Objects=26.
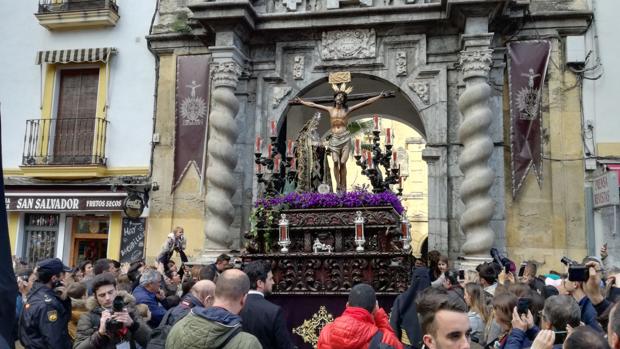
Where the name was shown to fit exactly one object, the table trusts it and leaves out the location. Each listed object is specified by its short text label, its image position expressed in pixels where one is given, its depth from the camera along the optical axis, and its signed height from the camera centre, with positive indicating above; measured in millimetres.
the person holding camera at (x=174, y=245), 10289 -327
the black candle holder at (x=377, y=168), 9508 +1025
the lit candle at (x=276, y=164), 9836 +1072
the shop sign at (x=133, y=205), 14188 +495
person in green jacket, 3277 -573
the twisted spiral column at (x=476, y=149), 11438 +1650
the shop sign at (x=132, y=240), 14320 -325
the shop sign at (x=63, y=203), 14529 +533
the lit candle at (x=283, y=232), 8664 -30
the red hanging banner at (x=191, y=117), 13961 +2570
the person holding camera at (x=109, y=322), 4137 -695
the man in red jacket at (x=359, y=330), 4125 -683
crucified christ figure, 10273 +1788
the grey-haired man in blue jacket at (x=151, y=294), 5734 -650
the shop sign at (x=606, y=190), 11328 +920
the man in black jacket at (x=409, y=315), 5812 -805
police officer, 4871 -740
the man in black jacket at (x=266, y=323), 4824 -747
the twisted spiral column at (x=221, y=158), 12547 +1496
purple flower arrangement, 8969 +464
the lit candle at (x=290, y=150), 9695 +1295
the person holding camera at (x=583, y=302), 4605 -507
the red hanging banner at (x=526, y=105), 12461 +2722
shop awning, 15102 +4271
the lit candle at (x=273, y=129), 9883 +1660
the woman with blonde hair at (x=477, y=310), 5055 -649
